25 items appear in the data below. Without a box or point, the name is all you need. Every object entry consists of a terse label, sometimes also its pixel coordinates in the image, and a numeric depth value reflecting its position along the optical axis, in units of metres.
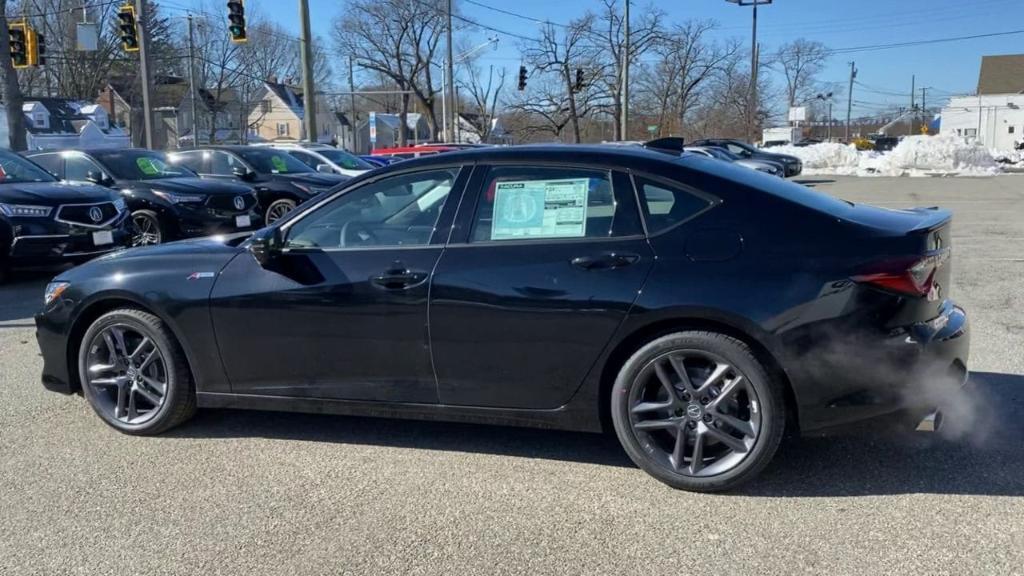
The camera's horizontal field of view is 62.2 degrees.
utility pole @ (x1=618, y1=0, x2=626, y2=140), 33.47
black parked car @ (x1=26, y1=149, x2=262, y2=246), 11.61
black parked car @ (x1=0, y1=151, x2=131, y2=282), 9.21
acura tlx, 3.57
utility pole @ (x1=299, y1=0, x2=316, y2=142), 23.00
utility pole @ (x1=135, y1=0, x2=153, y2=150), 23.52
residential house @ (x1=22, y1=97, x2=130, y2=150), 52.75
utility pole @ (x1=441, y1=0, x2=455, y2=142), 40.47
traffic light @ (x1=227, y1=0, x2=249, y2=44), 23.08
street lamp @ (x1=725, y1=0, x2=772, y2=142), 43.75
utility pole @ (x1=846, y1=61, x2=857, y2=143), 91.31
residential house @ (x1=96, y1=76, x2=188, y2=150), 67.38
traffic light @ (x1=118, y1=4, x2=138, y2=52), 23.61
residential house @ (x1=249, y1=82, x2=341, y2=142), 83.12
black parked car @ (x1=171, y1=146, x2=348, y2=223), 14.02
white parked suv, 17.64
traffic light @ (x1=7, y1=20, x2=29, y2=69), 23.83
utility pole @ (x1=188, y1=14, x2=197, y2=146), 38.73
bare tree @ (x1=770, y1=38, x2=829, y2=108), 78.44
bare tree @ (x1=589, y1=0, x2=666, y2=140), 42.97
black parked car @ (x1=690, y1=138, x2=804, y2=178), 29.31
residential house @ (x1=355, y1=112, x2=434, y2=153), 83.86
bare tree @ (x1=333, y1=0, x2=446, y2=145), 60.62
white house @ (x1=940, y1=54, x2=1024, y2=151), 70.00
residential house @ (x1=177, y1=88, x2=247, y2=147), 69.44
